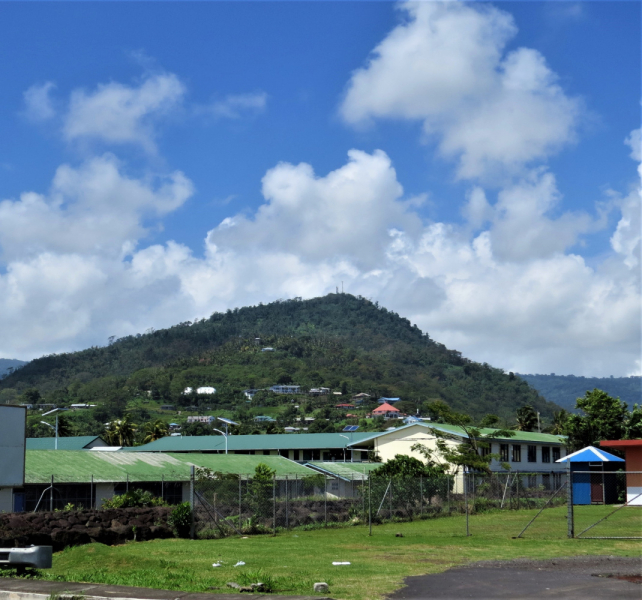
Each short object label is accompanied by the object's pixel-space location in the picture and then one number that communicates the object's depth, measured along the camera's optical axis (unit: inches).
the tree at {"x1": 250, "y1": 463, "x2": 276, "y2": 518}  1282.0
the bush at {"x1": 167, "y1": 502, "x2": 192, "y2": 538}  1104.8
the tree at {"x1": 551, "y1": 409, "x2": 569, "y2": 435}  3927.7
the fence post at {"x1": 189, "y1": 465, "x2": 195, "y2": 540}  1097.9
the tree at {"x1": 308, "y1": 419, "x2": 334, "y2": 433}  5042.3
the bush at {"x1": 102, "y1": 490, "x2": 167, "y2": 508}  1328.4
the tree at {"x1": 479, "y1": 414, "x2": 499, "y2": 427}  1989.4
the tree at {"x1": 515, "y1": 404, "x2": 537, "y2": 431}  4212.6
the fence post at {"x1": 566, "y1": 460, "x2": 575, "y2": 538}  981.8
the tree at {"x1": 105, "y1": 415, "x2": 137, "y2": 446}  3772.1
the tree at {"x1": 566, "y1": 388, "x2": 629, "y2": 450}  2288.4
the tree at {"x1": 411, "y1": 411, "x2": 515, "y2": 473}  1956.2
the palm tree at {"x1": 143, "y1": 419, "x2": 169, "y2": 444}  3829.0
